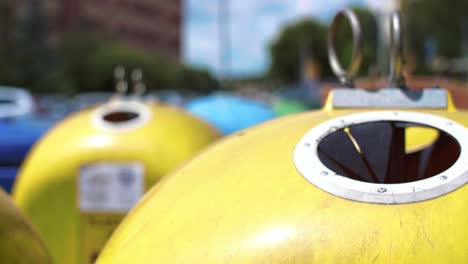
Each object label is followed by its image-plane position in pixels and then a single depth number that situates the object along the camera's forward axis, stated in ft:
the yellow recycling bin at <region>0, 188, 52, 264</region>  6.75
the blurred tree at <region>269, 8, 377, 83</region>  204.91
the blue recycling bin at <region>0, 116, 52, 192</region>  16.19
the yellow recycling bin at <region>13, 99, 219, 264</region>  11.07
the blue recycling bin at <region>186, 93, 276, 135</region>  18.07
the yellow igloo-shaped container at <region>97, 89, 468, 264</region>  4.50
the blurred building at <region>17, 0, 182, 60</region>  168.55
